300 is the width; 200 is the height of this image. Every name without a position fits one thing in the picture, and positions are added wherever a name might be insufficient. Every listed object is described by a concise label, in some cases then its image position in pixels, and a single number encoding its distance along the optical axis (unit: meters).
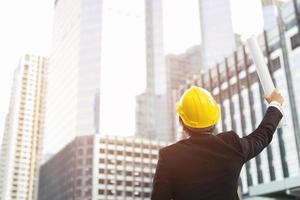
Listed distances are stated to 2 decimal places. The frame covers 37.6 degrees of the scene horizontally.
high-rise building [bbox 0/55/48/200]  196.12
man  2.24
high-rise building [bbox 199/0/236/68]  145.50
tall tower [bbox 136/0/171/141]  147.00
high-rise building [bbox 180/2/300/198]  58.41
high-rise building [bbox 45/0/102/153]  139.25
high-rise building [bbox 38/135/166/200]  117.12
